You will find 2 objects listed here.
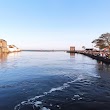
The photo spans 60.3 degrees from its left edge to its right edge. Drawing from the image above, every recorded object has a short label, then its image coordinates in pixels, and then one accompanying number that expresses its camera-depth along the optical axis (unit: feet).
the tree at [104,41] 190.12
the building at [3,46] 267.28
